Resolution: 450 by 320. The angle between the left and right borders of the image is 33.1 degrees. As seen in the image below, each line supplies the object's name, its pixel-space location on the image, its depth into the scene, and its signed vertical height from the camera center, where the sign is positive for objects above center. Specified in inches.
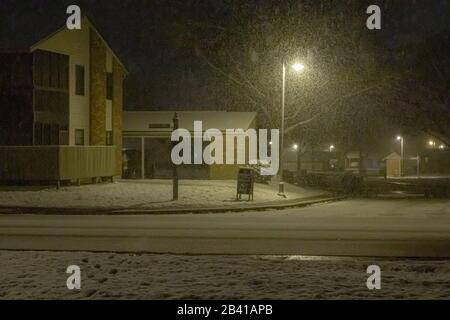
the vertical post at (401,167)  3157.0 -14.8
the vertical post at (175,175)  1117.1 -18.5
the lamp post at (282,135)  1289.1 +50.7
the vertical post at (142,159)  1776.0 +8.2
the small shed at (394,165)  3097.9 -6.6
